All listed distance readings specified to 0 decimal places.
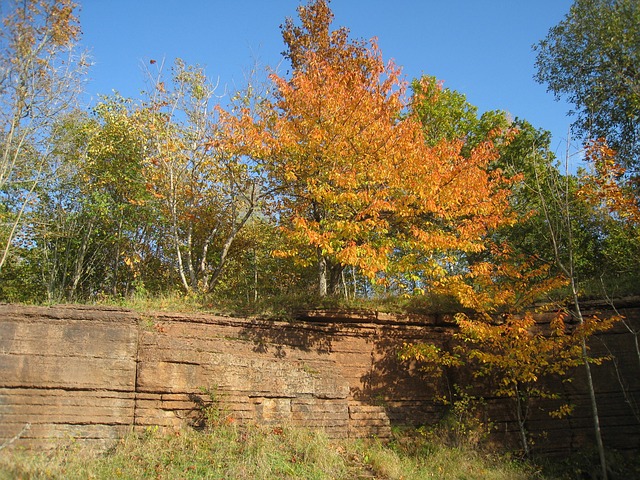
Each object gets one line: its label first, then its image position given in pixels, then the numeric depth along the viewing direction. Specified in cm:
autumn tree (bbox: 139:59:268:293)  1338
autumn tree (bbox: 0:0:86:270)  1137
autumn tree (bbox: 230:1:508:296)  1034
